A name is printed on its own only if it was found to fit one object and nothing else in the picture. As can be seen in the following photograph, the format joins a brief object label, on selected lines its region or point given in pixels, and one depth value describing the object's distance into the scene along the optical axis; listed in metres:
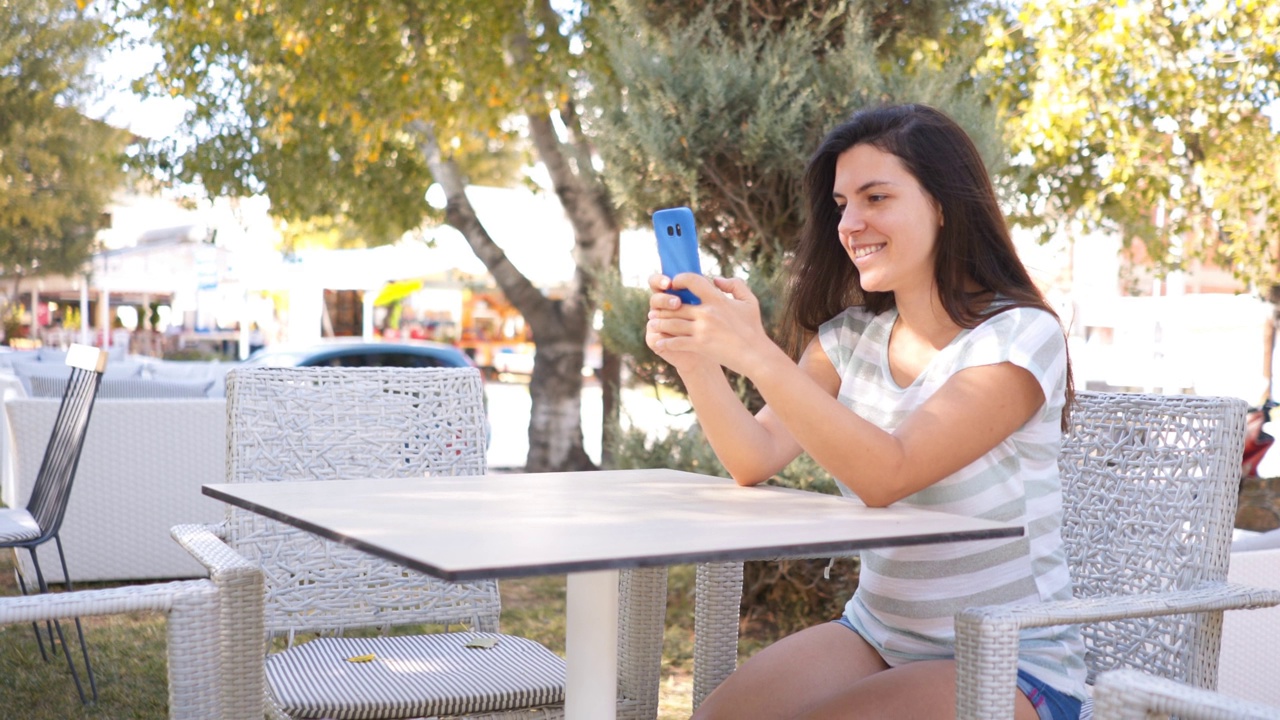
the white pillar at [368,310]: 20.17
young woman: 1.74
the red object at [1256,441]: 7.92
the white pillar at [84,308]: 22.86
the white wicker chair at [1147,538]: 2.05
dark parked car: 9.23
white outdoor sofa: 5.39
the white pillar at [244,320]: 20.22
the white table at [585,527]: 1.35
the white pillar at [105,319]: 23.64
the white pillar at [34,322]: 26.45
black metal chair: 3.59
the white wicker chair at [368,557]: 2.34
